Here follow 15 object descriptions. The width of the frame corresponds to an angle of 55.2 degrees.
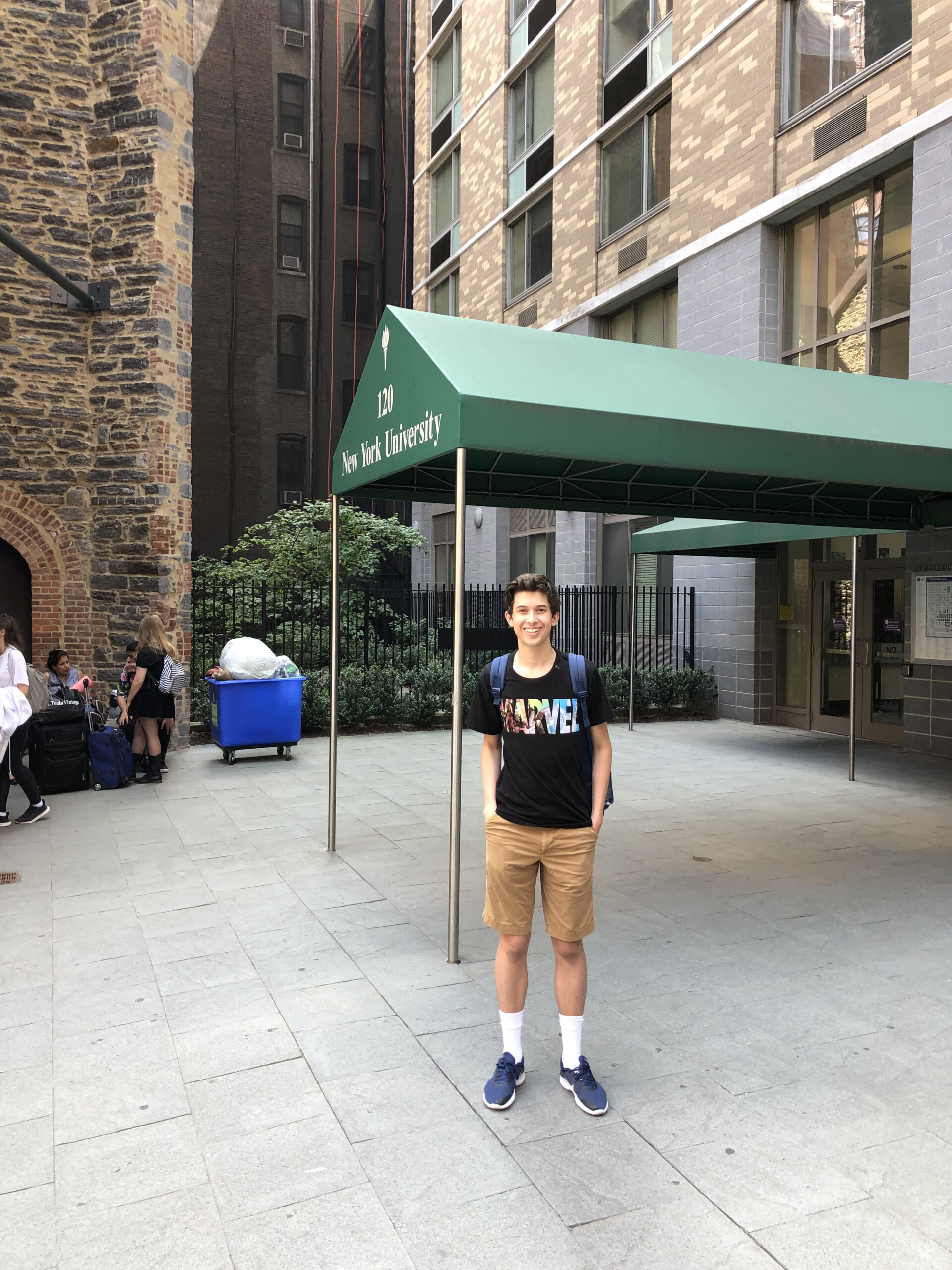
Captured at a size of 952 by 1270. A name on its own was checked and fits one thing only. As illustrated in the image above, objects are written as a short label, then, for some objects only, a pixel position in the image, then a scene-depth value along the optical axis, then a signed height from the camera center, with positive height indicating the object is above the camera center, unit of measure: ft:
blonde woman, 29.48 -2.33
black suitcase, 28.07 -3.99
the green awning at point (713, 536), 35.04 +3.64
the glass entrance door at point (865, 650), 38.50 -1.12
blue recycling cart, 32.73 -3.33
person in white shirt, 23.25 -3.20
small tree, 51.60 +4.28
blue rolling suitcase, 29.25 -4.45
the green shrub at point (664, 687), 47.52 -3.28
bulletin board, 32.89 +0.24
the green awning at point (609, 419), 14.92 +3.65
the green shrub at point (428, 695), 44.01 -3.55
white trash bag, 32.71 -1.40
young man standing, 10.61 -2.30
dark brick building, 83.46 +37.51
